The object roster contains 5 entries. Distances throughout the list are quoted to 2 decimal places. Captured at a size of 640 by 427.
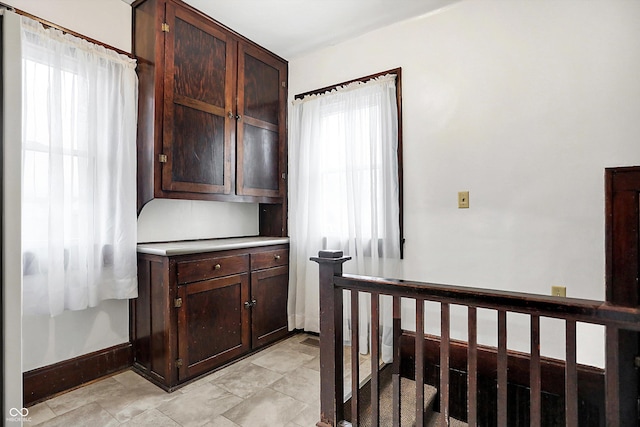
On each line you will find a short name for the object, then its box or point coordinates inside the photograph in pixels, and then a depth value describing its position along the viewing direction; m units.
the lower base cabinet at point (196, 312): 2.12
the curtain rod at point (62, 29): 1.87
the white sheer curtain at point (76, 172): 1.87
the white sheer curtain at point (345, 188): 2.61
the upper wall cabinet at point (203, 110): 2.27
